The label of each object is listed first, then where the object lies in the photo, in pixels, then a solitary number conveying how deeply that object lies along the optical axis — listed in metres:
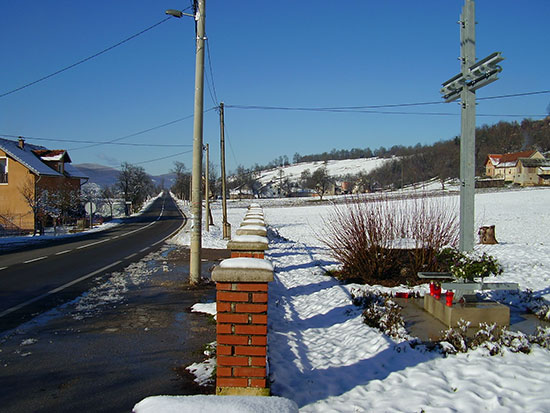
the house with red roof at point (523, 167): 87.94
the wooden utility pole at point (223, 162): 22.72
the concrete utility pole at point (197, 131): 9.63
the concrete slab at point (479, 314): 5.50
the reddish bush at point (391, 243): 9.03
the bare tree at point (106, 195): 59.65
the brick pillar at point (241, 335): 3.39
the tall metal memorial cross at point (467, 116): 6.12
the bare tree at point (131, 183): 69.25
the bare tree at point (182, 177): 78.46
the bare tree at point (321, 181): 106.54
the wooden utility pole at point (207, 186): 26.12
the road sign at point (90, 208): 33.72
